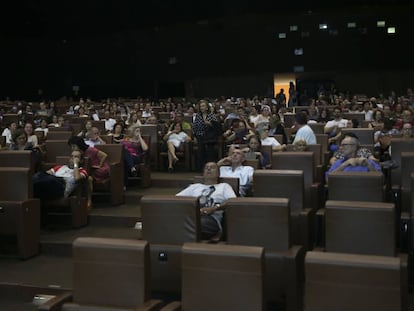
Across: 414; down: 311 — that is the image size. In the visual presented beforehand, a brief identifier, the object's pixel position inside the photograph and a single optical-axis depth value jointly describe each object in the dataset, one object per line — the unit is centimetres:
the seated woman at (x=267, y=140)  659
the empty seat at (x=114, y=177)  627
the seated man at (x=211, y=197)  417
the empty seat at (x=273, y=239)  334
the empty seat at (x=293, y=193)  404
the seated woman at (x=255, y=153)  595
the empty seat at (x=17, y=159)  563
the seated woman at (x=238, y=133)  773
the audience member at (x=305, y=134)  649
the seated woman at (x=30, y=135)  743
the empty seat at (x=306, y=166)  474
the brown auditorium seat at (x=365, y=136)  651
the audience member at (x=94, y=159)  621
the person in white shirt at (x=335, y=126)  791
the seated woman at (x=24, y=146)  617
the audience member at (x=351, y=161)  464
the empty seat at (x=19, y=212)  486
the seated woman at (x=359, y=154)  497
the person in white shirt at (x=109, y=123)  986
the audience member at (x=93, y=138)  715
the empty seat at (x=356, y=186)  399
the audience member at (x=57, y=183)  549
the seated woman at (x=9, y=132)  846
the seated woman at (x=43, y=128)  891
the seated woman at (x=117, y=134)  791
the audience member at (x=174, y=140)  798
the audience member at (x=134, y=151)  694
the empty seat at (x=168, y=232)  349
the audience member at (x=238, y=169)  499
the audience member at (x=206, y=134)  772
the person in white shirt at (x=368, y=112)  956
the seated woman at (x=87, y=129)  772
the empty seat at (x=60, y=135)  766
